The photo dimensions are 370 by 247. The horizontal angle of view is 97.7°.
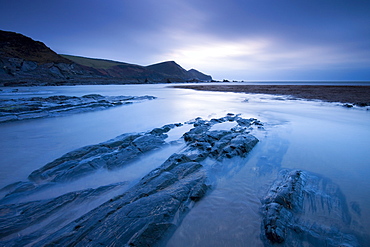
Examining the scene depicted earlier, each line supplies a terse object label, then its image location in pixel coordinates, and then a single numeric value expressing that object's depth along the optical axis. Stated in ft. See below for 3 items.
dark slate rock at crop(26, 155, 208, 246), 6.13
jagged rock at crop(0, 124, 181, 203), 9.71
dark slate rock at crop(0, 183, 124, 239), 6.98
